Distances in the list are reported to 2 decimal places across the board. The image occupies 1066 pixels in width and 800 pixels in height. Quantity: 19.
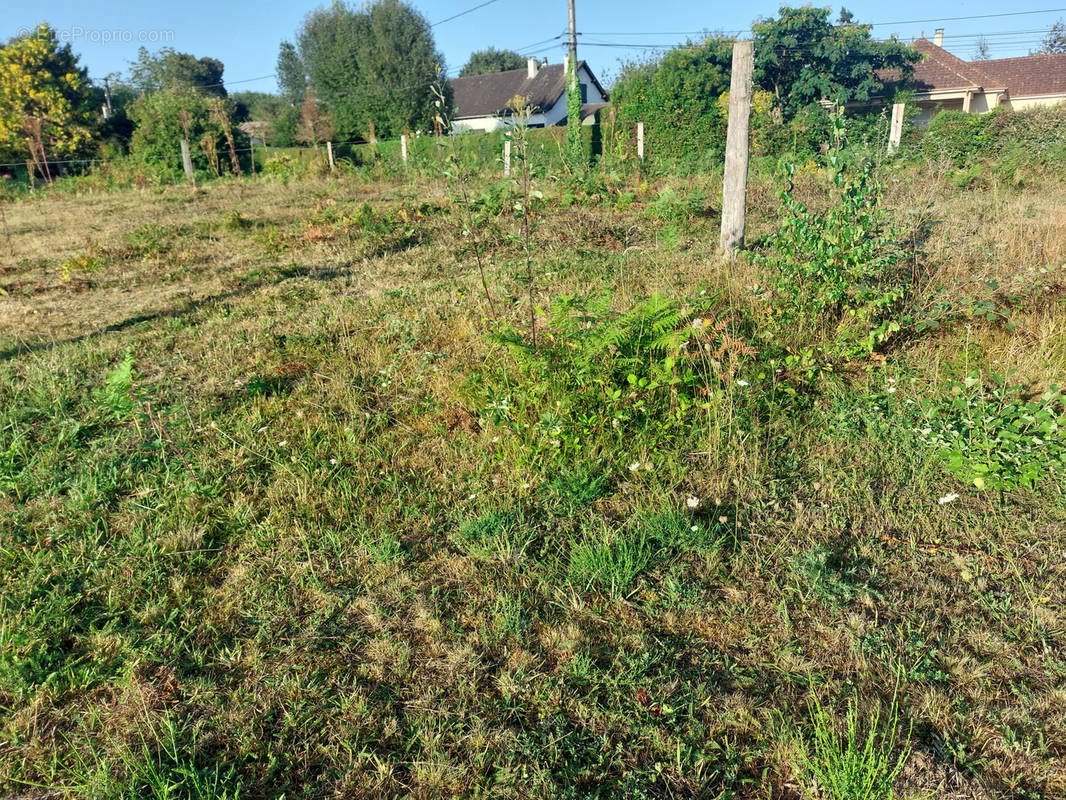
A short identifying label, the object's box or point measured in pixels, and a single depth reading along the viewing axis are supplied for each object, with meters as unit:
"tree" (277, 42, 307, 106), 39.06
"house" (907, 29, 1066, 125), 26.97
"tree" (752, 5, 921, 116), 21.27
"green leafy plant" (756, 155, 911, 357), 3.85
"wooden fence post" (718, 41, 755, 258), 5.36
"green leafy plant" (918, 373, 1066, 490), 2.83
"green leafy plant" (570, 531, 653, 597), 2.44
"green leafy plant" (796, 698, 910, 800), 1.63
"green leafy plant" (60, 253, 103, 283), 7.32
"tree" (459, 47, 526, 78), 68.62
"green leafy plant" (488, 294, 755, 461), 3.24
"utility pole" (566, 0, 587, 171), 16.92
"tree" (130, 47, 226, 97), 41.58
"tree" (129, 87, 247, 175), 18.09
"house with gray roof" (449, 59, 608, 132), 37.00
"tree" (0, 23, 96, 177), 21.14
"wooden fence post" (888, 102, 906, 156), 13.84
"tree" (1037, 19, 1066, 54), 66.46
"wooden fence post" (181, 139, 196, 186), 16.86
